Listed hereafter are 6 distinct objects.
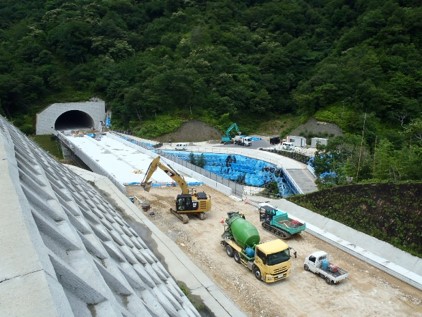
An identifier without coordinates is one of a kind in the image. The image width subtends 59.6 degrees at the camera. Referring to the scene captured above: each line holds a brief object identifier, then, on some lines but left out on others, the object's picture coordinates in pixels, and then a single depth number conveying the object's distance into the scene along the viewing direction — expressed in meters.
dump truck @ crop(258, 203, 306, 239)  20.09
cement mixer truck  15.55
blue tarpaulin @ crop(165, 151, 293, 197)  38.75
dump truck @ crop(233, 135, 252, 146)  51.44
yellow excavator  22.67
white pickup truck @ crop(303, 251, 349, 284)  15.81
